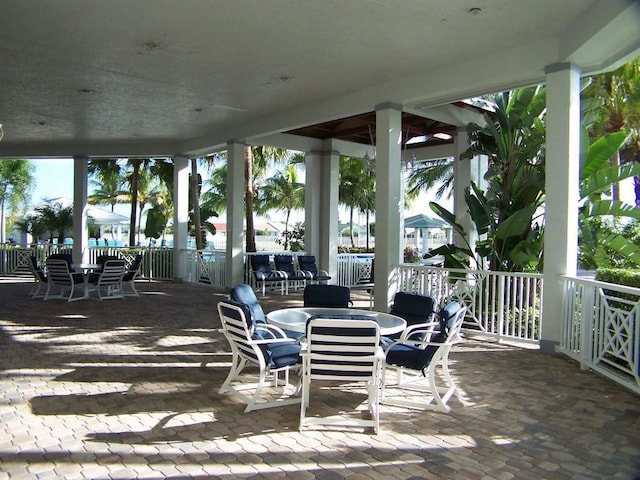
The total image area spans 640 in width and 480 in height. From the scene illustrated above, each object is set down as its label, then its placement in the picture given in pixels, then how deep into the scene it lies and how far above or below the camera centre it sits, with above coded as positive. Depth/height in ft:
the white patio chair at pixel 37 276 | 36.09 -2.91
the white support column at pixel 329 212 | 44.65 +2.36
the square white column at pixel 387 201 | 28.09 +2.14
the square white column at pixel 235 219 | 41.32 +1.58
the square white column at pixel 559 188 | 20.95 +2.22
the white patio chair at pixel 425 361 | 14.39 -3.58
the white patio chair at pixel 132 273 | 38.11 -2.77
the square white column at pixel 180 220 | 49.03 +1.72
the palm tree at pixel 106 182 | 73.15 +9.66
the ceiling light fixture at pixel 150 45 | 22.89 +8.96
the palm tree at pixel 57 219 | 64.54 +2.22
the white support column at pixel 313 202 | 44.83 +3.29
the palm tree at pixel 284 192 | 91.25 +8.59
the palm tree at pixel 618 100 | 40.32 +11.69
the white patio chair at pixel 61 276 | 34.58 -2.82
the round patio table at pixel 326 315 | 15.07 -2.64
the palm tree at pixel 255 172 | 56.44 +10.22
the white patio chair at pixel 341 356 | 12.57 -3.02
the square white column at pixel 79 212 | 49.01 +2.41
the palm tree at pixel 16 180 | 88.38 +10.04
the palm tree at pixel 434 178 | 77.92 +10.09
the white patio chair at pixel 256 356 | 13.97 -3.44
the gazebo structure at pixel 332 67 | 19.40 +8.86
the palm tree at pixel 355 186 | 81.61 +9.09
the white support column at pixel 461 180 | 33.12 +4.09
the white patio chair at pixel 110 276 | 35.19 -2.79
